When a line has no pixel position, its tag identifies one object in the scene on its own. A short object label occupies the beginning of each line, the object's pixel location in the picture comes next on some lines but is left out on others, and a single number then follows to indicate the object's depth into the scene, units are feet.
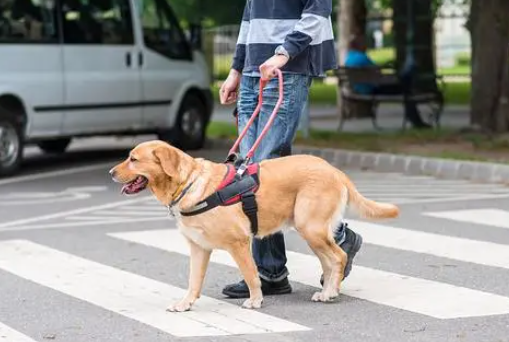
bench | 110.88
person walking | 42.55
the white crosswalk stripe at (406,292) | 40.44
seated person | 114.79
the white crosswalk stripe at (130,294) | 38.74
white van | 87.34
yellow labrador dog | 39.69
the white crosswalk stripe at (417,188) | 70.93
